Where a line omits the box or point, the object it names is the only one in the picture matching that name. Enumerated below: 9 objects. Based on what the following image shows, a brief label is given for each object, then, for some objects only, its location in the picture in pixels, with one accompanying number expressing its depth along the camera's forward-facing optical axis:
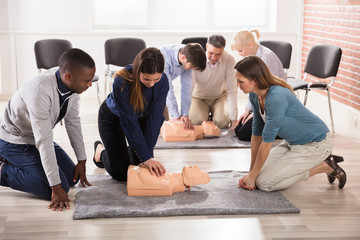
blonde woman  4.07
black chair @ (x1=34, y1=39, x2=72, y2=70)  5.12
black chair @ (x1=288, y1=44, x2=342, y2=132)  4.65
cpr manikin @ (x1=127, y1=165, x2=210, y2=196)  2.83
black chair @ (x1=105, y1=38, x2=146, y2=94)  5.42
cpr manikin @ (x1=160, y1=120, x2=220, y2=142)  4.15
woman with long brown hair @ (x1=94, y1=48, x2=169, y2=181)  2.65
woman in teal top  2.78
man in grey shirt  2.57
